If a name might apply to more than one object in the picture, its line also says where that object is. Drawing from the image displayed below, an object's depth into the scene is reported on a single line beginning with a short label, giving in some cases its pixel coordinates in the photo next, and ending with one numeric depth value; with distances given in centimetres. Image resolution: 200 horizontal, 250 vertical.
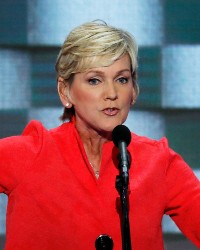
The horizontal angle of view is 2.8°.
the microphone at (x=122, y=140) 826
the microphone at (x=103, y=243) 841
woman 844
